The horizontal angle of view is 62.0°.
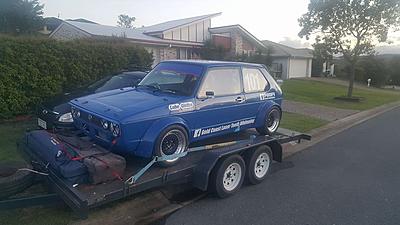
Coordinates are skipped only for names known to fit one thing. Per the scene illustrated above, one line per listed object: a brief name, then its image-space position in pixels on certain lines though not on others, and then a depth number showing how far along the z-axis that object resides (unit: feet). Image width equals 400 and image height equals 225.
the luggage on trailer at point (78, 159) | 11.85
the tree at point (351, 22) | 58.13
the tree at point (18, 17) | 107.55
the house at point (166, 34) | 77.15
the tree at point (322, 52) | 64.41
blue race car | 13.83
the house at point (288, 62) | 117.19
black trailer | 11.51
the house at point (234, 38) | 98.17
